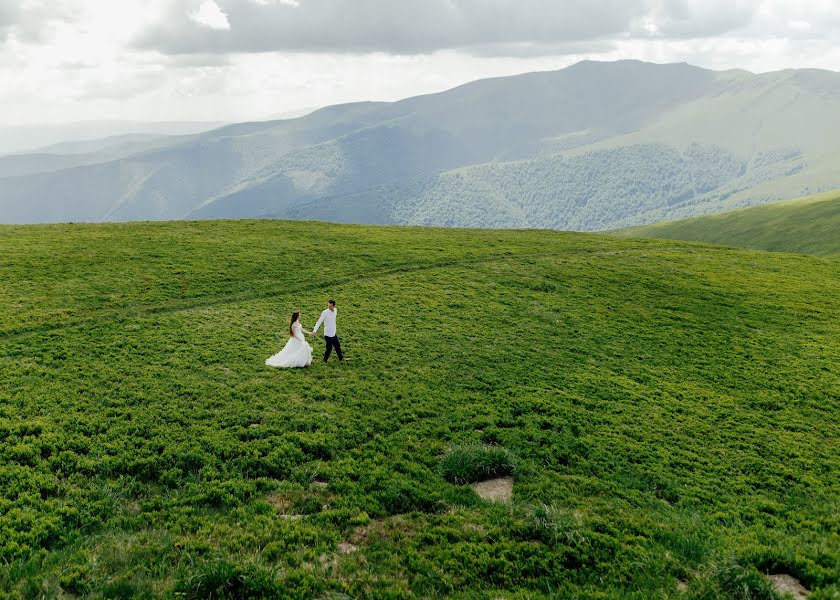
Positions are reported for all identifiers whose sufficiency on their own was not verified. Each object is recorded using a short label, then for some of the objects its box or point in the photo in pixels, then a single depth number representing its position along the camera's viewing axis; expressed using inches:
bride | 1133.7
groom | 1187.3
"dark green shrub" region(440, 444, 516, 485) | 743.1
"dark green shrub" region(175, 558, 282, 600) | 470.0
